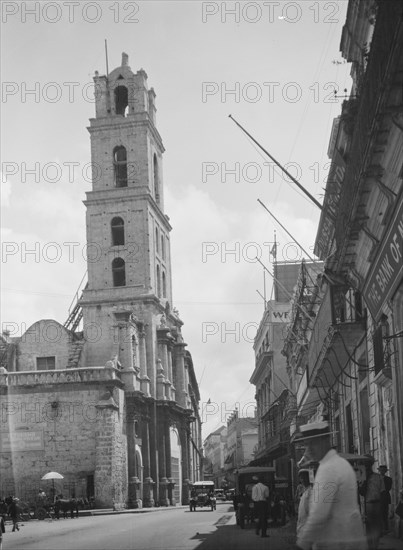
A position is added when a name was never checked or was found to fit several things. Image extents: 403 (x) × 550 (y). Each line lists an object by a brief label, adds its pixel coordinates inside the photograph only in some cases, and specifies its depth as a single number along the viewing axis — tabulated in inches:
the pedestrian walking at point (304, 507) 344.2
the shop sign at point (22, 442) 1911.9
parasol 1697.8
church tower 2229.3
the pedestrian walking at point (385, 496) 651.2
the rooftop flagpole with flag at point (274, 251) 2324.1
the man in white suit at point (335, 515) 244.8
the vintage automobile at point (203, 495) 1862.7
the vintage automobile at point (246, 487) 1039.6
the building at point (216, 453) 5738.2
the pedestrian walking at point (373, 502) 489.2
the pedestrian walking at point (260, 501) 841.5
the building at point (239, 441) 4660.4
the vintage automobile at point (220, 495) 3383.9
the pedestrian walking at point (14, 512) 1166.6
